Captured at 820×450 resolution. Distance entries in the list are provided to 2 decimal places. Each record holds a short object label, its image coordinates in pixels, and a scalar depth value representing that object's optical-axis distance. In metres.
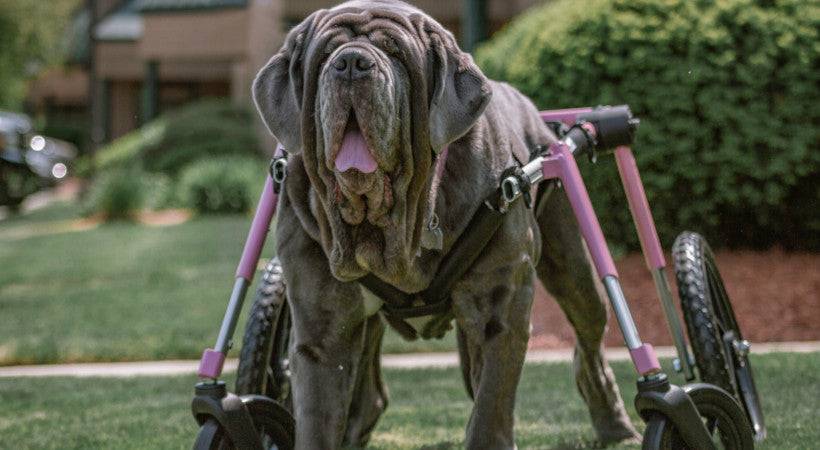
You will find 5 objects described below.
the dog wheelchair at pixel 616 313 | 3.43
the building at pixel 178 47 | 24.45
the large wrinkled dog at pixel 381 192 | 2.99
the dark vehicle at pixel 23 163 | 24.17
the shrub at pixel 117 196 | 18.86
